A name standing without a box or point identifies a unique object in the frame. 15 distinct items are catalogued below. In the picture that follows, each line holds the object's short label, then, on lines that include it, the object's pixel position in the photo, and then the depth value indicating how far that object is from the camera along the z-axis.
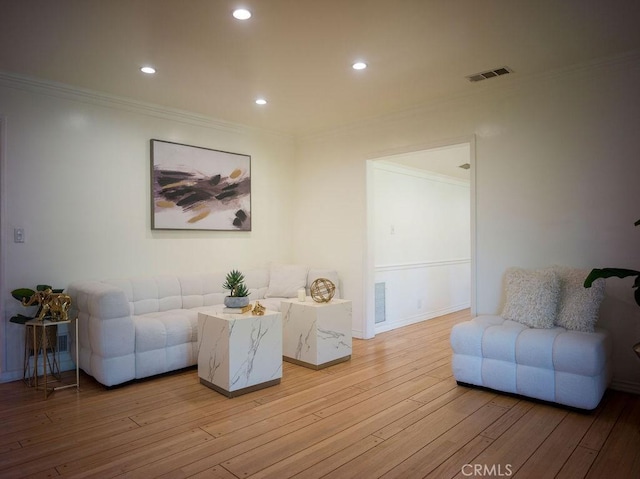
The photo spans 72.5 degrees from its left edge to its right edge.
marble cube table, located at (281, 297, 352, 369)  4.08
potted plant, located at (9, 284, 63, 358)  3.58
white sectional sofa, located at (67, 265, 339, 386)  3.53
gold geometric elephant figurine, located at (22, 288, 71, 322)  3.55
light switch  3.82
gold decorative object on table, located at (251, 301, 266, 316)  3.54
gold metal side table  3.47
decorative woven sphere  4.26
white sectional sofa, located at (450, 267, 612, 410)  3.02
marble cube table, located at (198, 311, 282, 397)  3.36
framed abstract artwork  4.70
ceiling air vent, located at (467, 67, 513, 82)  3.76
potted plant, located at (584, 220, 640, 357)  2.91
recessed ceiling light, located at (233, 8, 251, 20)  2.73
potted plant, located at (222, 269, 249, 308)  3.69
